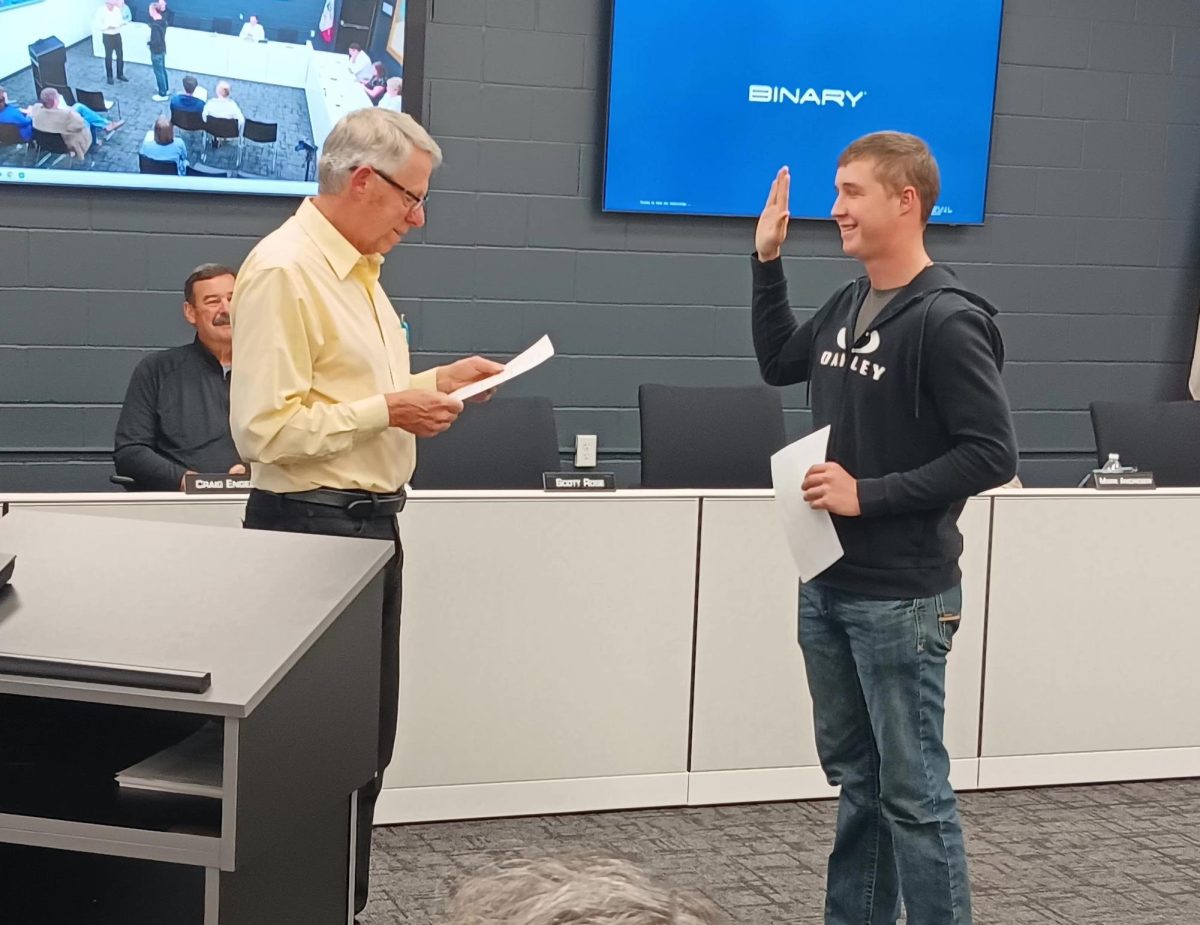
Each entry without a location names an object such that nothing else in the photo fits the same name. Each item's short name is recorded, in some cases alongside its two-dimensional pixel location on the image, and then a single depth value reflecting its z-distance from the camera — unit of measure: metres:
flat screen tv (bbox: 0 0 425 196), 4.32
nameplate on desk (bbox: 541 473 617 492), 3.35
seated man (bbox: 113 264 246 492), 4.00
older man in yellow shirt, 2.39
